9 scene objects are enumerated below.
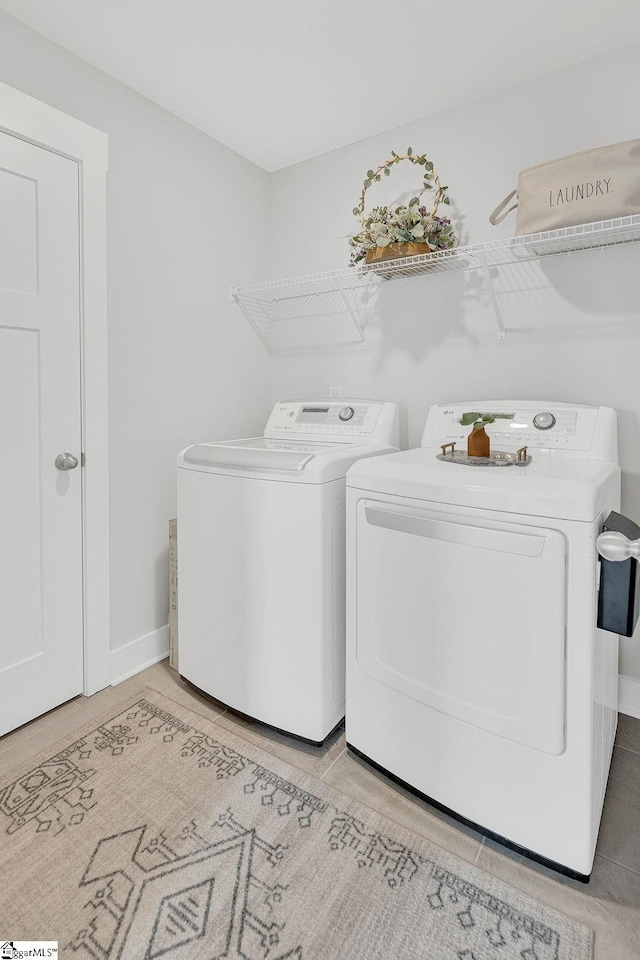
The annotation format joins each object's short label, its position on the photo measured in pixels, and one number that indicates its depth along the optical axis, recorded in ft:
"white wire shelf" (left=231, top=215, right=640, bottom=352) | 5.57
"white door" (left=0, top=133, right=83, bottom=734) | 5.44
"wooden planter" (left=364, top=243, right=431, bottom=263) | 6.40
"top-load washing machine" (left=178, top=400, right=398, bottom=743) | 5.19
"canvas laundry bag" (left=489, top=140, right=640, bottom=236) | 4.93
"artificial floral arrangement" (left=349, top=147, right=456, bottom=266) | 6.38
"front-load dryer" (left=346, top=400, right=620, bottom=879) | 3.76
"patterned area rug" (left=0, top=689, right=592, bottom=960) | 3.49
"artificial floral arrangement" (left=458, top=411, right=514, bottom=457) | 5.19
